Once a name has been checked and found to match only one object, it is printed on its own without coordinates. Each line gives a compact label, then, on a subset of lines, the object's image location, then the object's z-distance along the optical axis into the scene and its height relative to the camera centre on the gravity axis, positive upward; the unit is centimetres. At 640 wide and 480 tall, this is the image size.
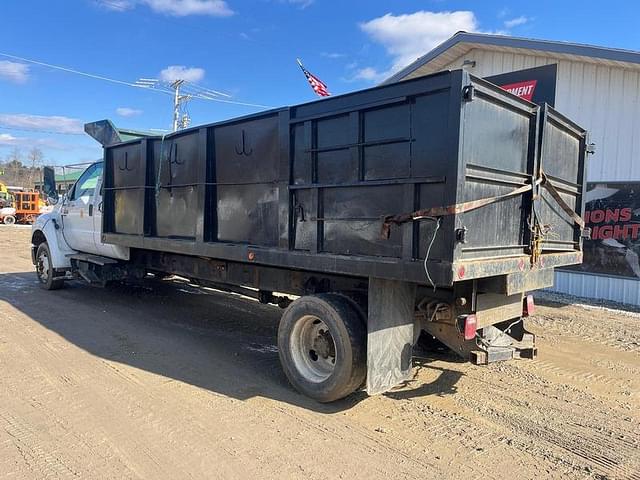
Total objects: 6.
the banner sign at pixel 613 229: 922 -5
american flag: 1961 +560
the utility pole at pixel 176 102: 4094 +989
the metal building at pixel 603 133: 923 +188
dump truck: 350 +5
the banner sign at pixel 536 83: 1029 +315
